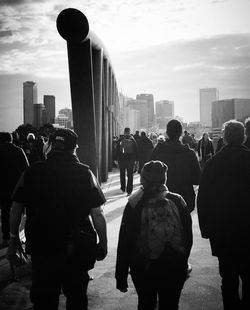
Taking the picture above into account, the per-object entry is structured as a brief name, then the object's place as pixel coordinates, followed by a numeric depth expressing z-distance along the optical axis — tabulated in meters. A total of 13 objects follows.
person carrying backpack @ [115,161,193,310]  2.87
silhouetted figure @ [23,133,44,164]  11.36
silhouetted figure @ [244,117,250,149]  5.85
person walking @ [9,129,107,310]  2.87
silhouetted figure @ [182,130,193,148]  20.20
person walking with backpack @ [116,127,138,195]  12.08
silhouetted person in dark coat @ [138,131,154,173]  15.55
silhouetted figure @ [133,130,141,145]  18.24
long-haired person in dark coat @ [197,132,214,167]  16.27
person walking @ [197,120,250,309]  3.56
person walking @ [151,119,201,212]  5.05
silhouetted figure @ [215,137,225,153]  11.22
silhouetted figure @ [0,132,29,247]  6.54
